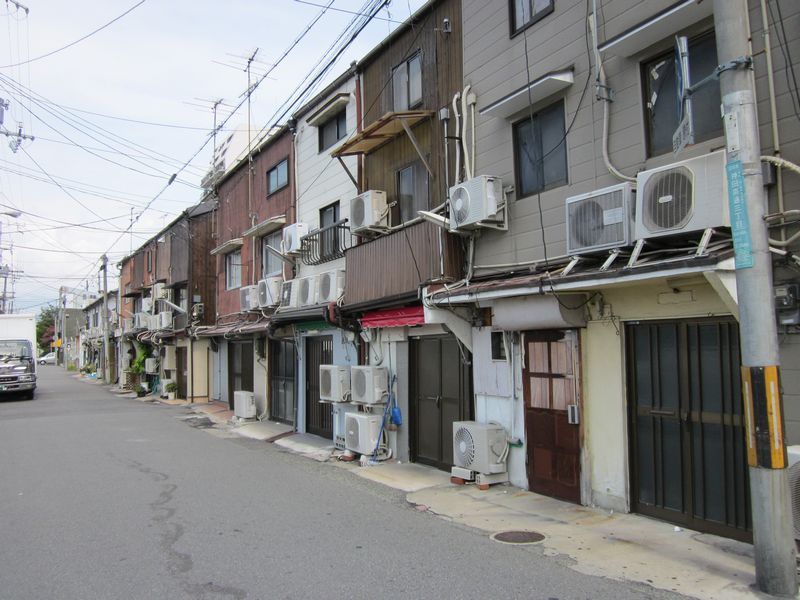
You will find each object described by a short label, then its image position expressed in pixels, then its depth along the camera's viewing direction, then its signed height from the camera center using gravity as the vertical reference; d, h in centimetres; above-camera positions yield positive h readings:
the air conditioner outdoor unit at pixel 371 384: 1155 -75
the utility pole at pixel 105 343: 3844 +51
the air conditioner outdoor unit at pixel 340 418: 1296 -158
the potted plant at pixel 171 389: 2761 -181
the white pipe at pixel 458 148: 987 +316
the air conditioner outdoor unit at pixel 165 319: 2761 +137
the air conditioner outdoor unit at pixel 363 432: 1131 -161
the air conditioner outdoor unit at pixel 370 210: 1170 +260
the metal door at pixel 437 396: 1019 -90
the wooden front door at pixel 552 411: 788 -95
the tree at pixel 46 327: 9619 +396
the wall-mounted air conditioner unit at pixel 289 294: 1494 +132
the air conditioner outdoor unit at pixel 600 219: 667 +136
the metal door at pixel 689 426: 616 -94
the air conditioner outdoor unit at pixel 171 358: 2884 -41
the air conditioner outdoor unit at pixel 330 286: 1312 +131
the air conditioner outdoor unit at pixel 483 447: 869 -150
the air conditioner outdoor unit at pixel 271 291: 1661 +153
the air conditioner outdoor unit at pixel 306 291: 1415 +130
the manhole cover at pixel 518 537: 647 -210
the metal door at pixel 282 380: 1684 -94
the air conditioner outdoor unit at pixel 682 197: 567 +136
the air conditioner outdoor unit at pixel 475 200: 866 +205
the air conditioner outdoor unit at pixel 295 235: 1530 +281
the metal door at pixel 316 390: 1460 -109
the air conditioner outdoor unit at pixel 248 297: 1802 +151
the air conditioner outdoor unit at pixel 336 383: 1247 -76
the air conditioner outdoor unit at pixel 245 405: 1816 -171
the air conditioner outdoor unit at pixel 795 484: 504 -121
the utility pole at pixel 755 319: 468 +14
